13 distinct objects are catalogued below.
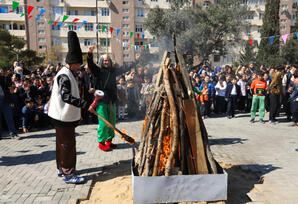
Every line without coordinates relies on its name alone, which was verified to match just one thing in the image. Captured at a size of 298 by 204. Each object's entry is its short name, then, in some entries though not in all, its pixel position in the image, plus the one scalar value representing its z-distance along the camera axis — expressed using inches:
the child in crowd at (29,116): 315.3
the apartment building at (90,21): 1631.2
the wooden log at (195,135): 142.7
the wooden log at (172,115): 138.2
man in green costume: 225.5
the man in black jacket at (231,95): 409.4
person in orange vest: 350.6
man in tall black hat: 154.7
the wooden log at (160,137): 140.9
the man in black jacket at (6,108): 277.4
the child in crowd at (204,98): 406.9
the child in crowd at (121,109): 388.2
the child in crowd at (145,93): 386.1
